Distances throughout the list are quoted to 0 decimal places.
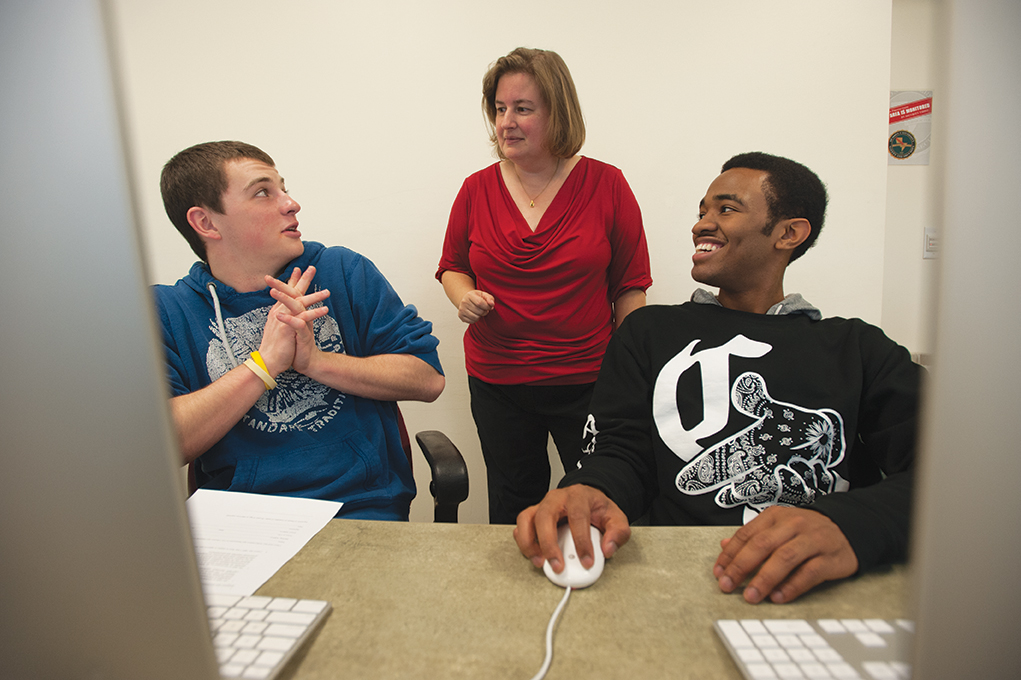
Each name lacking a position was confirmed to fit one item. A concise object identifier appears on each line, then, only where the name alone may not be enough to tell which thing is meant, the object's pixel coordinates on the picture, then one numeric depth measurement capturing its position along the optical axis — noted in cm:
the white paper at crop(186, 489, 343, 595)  60
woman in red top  133
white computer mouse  55
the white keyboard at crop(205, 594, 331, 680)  44
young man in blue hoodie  98
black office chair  98
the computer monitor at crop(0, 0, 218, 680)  20
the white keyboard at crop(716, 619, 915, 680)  39
